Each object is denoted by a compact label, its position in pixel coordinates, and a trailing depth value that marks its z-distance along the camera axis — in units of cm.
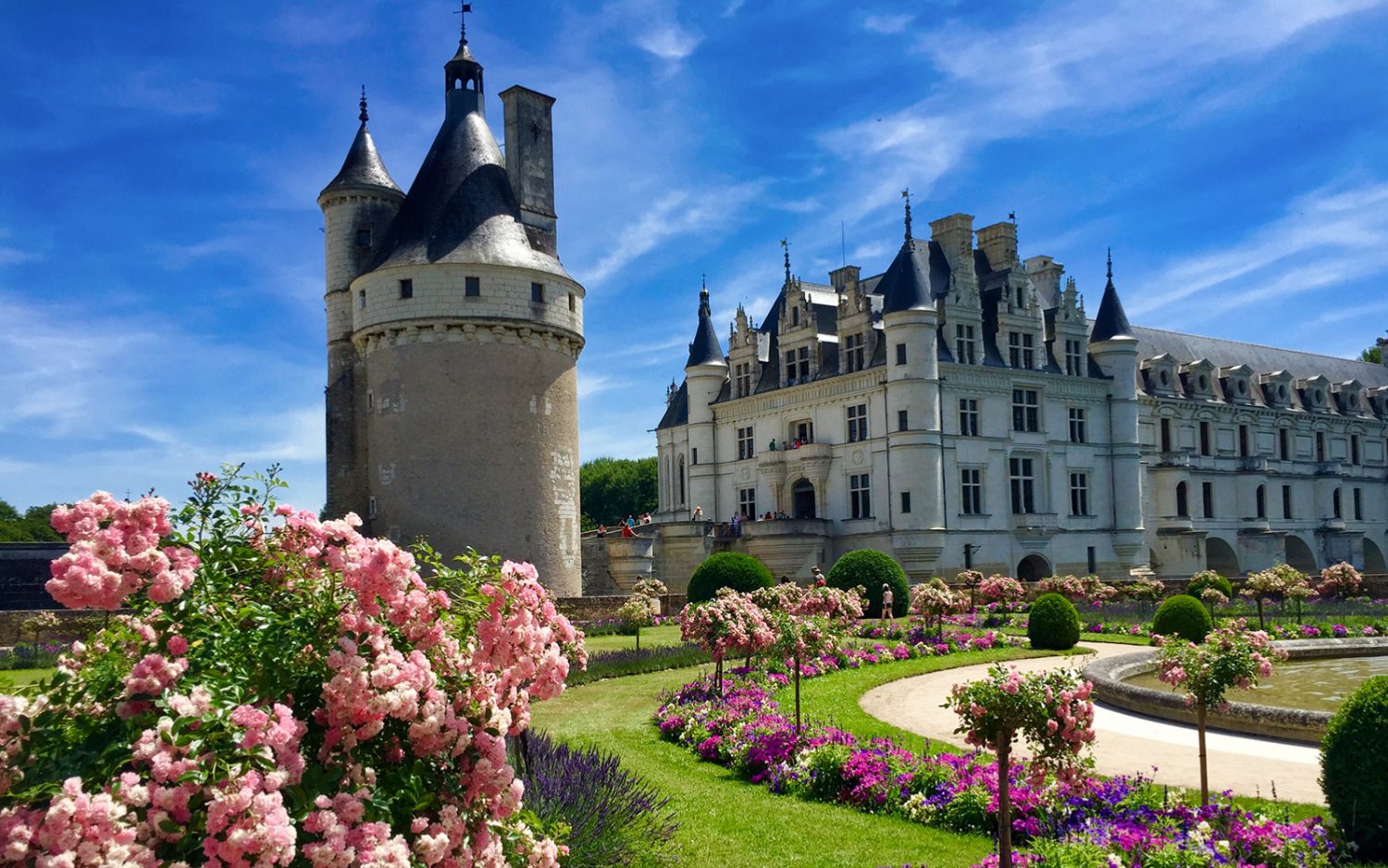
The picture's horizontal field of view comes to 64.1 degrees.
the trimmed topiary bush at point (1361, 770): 777
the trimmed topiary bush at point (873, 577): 3066
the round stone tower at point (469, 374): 3197
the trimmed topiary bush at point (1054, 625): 2361
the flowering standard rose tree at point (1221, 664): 901
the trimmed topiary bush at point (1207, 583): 2998
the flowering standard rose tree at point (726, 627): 1559
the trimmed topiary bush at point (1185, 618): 2222
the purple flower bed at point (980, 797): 749
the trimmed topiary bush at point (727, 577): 2912
